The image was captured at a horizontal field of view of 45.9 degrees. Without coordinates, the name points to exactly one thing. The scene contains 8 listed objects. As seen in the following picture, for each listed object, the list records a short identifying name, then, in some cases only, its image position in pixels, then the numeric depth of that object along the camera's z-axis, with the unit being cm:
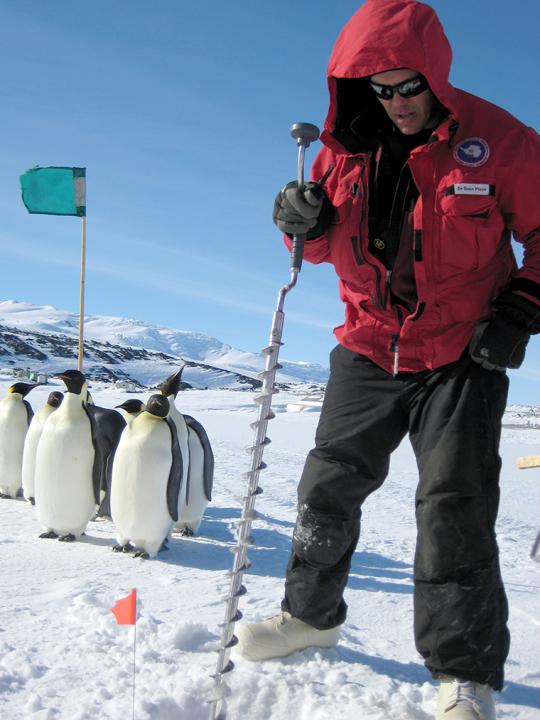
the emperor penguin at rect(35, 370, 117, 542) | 376
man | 167
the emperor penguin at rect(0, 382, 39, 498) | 516
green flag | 634
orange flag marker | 166
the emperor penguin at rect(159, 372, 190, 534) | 403
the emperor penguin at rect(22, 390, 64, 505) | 461
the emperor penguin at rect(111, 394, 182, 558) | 349
